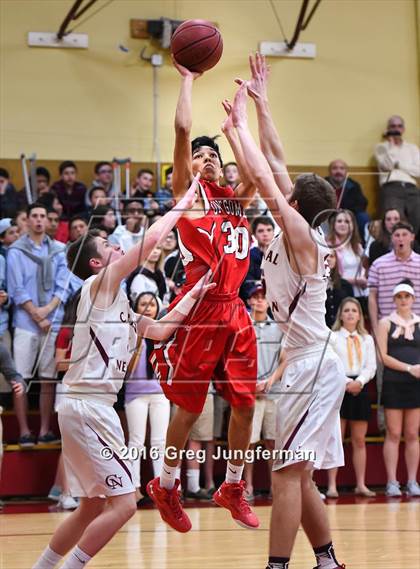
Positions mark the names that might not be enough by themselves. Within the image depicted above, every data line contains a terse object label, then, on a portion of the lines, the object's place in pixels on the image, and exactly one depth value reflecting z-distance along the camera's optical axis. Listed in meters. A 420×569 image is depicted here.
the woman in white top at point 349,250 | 11.02
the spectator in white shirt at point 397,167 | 13.44
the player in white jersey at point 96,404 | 5.09
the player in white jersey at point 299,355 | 5.03
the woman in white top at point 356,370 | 9.81
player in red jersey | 5.66
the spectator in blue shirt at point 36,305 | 9.55
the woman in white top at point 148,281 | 9.44
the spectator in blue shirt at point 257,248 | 9.95
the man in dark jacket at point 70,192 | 12.55
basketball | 5.57
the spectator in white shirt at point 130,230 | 10.52
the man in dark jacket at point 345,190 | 13.47
